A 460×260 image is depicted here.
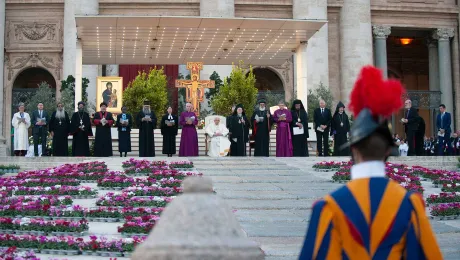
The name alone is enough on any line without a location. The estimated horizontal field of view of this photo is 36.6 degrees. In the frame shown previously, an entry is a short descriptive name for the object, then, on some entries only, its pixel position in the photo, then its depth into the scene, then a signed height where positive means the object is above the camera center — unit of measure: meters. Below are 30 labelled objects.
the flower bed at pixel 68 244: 7.53 -1.05
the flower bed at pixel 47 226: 8.66 -0.96
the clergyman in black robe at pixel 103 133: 19.03 +0.43
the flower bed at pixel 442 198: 11.37 -0.93
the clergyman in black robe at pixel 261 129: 19.58 +0.46
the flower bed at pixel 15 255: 6.92 -1.07
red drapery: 36.56 +4.06
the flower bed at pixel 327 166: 15.23 -0.48
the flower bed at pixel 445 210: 10.31 -1.03
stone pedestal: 2.60 -0.33
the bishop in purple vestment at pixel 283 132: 19.38 +0.35
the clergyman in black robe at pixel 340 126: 19.38 +0.50
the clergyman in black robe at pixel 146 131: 19.69 +0.47
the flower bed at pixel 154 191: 11.73 -0.75
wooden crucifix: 25.47 +2.25
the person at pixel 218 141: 20.14 +0.15
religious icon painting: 24.39 +1.97
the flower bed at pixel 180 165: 15.19 -0.40
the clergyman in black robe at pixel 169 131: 19.80 +0.45
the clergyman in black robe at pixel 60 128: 19.61 +0.60
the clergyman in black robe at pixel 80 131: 19.39 +0.51
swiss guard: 3.01 -0.33
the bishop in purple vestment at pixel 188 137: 19.61 +0.27
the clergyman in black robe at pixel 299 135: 19.69 +0.38
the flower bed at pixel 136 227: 8.50 -0.97
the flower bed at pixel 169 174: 13.71 -0.55
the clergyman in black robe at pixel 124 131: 19.34 +0.48
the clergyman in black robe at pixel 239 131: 19.67 +0.42
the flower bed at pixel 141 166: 14.45 -0.40
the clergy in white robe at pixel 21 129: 20.27 +0.61
